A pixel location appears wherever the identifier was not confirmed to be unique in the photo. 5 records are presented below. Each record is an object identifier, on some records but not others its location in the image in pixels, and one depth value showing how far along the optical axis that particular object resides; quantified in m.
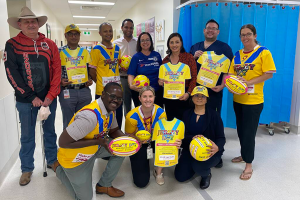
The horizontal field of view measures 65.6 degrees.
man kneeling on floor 1.79
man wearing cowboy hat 2.21
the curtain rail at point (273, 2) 3.20
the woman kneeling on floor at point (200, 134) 2.32
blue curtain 3.19
